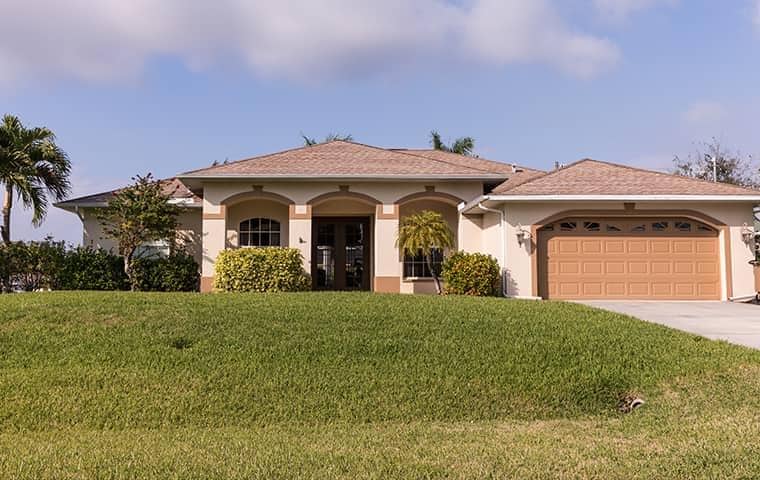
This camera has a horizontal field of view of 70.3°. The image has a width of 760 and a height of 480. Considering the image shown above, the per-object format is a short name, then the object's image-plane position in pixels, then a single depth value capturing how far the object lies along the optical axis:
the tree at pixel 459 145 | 30.88
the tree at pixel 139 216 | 15.38
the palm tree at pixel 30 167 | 16.44
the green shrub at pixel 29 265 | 15.34
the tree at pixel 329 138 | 32.47
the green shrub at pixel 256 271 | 14.53
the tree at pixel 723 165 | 32.91
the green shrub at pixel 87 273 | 15.38
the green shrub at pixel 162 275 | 15.67
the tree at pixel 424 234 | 14.70
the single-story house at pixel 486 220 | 14.35
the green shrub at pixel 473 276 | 14.06
